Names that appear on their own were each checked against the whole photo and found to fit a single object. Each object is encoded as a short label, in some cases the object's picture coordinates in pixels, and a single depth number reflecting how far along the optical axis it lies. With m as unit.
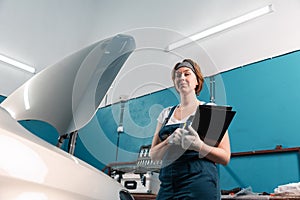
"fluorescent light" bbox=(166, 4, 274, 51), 2.77
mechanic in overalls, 0.98
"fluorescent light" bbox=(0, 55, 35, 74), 3.93
